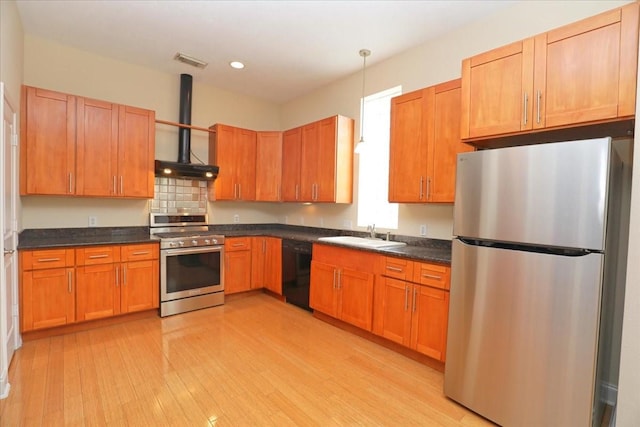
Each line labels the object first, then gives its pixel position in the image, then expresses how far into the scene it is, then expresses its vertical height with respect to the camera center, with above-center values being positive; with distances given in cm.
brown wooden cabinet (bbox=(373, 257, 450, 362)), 246 -85
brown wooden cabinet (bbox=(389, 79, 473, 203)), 266 +57
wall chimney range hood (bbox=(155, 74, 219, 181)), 403 +77
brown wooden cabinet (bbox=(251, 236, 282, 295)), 429 -86
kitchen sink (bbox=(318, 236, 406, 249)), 318 -41
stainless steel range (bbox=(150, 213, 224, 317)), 362 -81
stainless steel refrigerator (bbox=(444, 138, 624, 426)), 158 -39
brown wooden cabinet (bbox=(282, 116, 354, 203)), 390 +55
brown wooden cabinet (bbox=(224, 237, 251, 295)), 416 -87
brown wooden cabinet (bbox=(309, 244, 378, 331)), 305 -84
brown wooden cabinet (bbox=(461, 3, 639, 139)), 165 +79
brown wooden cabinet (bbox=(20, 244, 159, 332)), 284 -88
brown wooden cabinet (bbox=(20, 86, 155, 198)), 304 +52
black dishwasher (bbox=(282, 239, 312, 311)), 384 -88
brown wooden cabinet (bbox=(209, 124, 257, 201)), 436 +57
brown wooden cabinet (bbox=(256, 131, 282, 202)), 468 +55
